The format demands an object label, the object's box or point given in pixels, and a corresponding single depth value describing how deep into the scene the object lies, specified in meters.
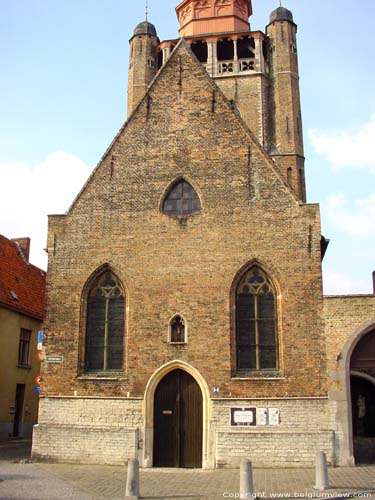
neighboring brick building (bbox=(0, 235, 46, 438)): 23.66
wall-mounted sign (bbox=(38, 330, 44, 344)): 16.52
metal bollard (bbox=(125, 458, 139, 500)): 10.52
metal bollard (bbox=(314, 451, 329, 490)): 11.11
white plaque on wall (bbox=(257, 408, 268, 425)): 14.96
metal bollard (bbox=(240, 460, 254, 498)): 10.19
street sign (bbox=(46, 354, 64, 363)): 16.22
